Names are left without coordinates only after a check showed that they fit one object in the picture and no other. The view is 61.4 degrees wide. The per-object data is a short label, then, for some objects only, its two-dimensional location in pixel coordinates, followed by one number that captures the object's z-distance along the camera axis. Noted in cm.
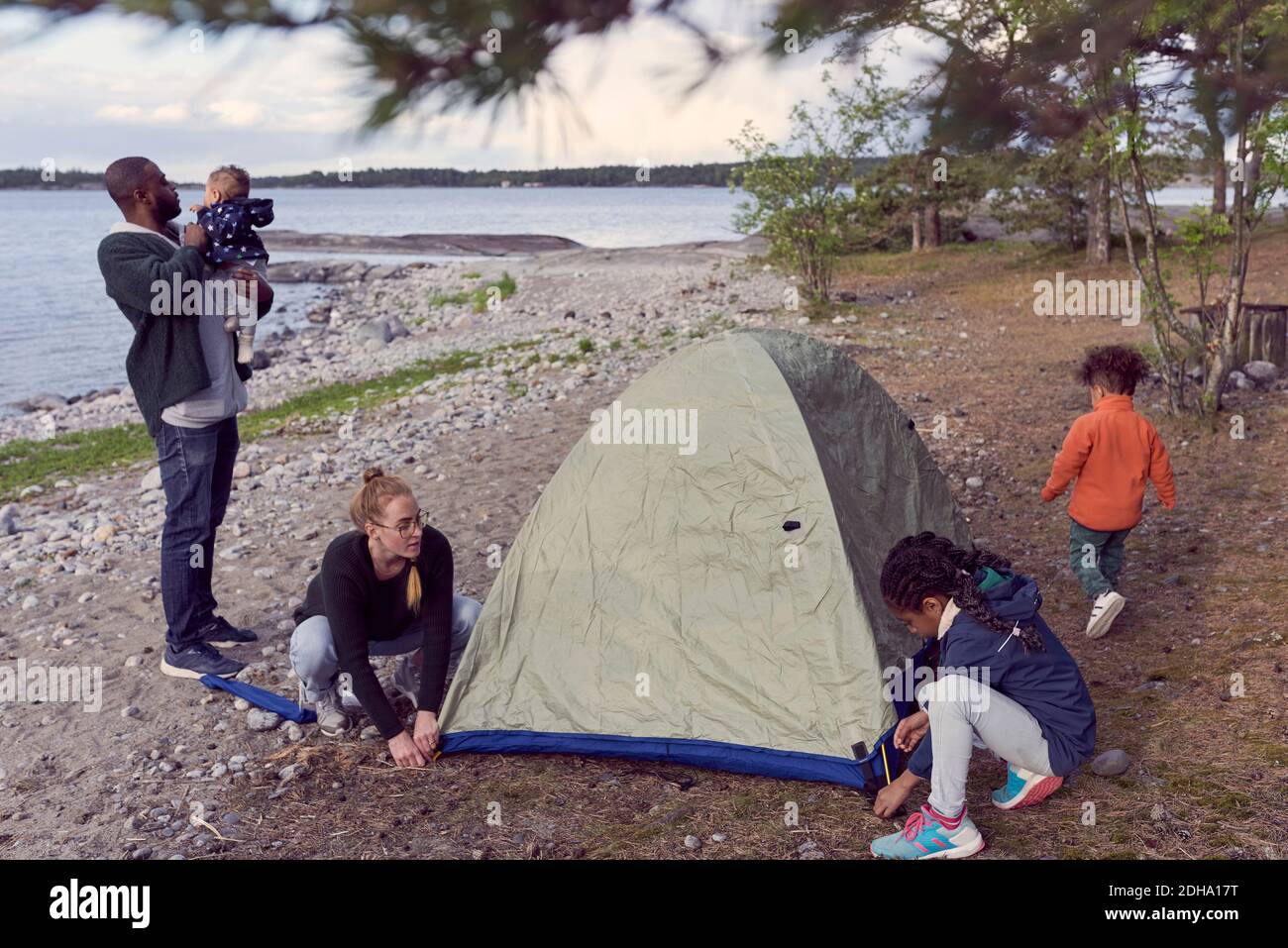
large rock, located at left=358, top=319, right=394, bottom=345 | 2221
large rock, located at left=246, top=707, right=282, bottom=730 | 509
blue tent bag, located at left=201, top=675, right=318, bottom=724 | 509
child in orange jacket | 568
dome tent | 459
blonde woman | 457
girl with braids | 386
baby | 532
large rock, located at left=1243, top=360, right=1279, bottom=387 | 1052
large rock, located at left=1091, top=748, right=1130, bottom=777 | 443
